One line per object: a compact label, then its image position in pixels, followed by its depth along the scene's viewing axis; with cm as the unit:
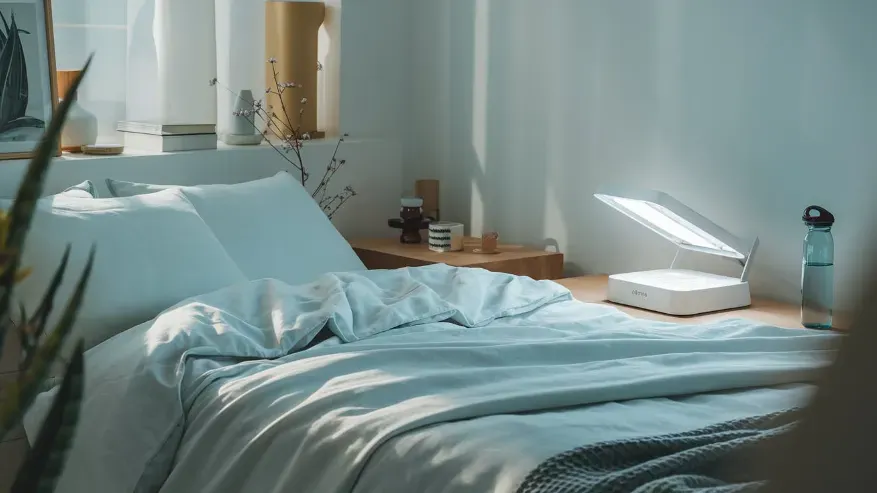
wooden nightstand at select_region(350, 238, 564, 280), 377
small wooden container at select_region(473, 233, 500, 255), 389
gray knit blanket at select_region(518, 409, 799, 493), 155
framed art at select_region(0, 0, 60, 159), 338
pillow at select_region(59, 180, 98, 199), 312
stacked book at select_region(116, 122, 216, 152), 374
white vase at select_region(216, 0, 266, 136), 431
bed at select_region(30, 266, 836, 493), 186
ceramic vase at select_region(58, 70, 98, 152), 369
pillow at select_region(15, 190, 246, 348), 278
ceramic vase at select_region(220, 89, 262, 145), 407
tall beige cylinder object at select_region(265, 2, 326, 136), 418
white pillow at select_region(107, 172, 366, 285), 326
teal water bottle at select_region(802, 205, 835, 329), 289
